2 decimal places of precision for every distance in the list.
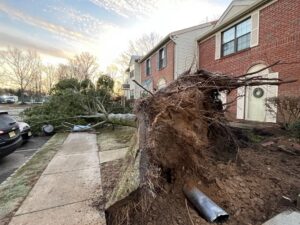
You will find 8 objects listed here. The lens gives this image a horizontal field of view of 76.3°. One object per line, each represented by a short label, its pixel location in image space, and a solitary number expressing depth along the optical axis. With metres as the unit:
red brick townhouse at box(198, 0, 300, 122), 7.85
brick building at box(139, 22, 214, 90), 14.36
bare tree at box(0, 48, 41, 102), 36.91
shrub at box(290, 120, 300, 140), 5.68
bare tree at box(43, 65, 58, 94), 45.94
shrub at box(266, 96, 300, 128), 6.01
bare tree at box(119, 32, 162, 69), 37.69
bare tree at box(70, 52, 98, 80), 40.41
